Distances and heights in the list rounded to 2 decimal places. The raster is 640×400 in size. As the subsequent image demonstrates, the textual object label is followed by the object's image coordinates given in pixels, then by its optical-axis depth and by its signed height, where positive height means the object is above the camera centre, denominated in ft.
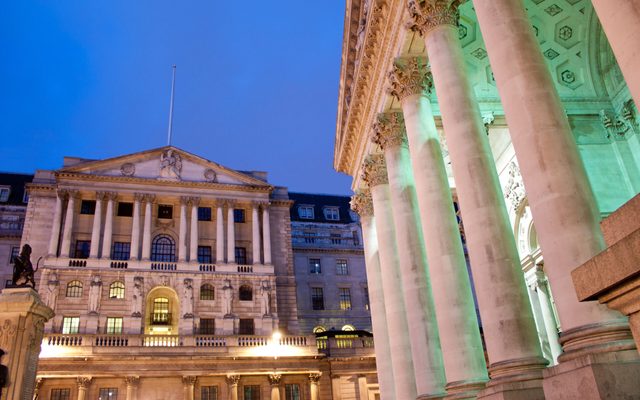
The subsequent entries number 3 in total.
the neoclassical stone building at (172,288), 151.33 +51.73
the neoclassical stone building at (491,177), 32.24 +22.32
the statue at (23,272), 63.31 +21.26
